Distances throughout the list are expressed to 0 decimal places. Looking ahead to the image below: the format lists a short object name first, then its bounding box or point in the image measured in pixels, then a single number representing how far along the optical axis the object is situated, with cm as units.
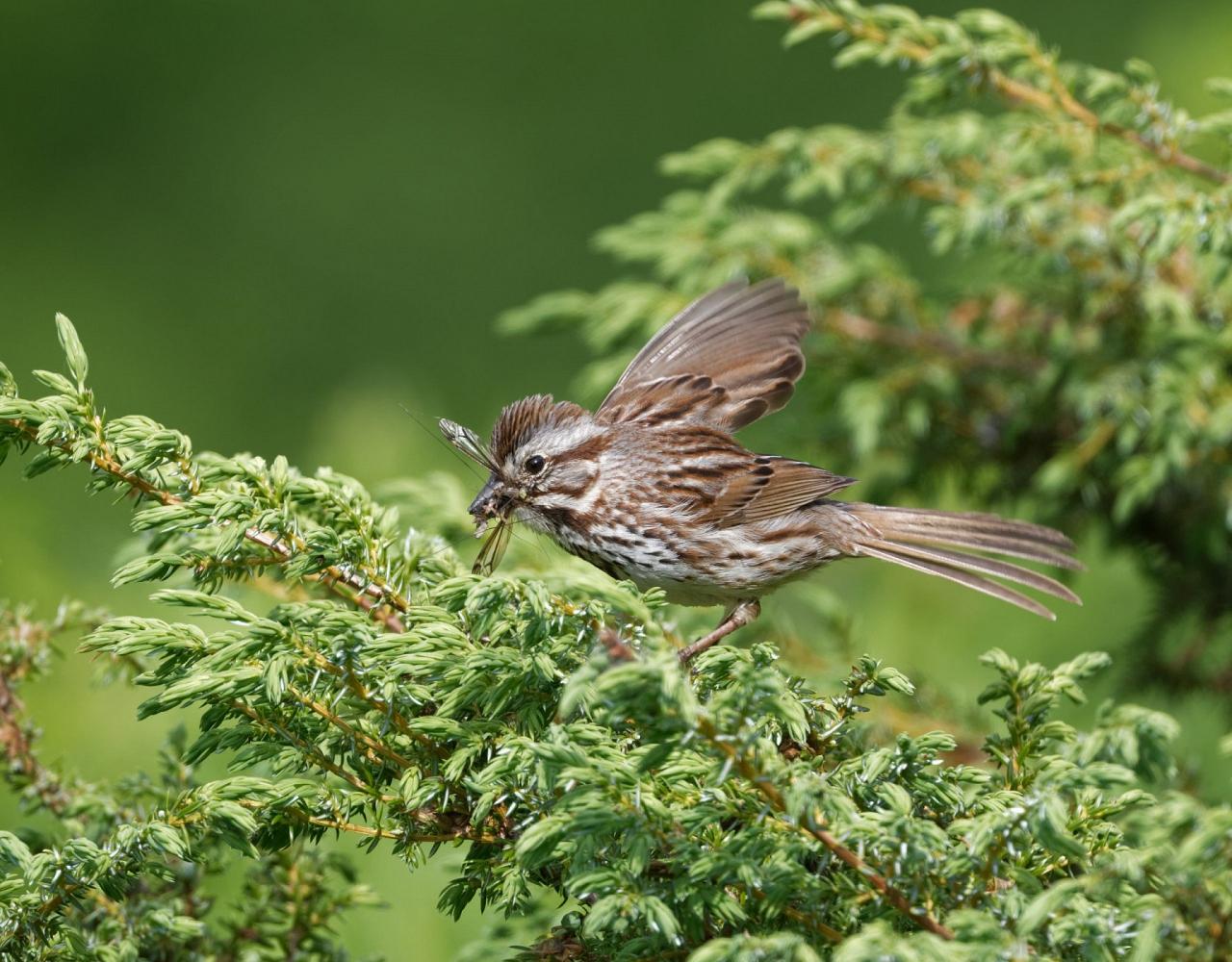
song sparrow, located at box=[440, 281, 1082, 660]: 633
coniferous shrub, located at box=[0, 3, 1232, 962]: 584
